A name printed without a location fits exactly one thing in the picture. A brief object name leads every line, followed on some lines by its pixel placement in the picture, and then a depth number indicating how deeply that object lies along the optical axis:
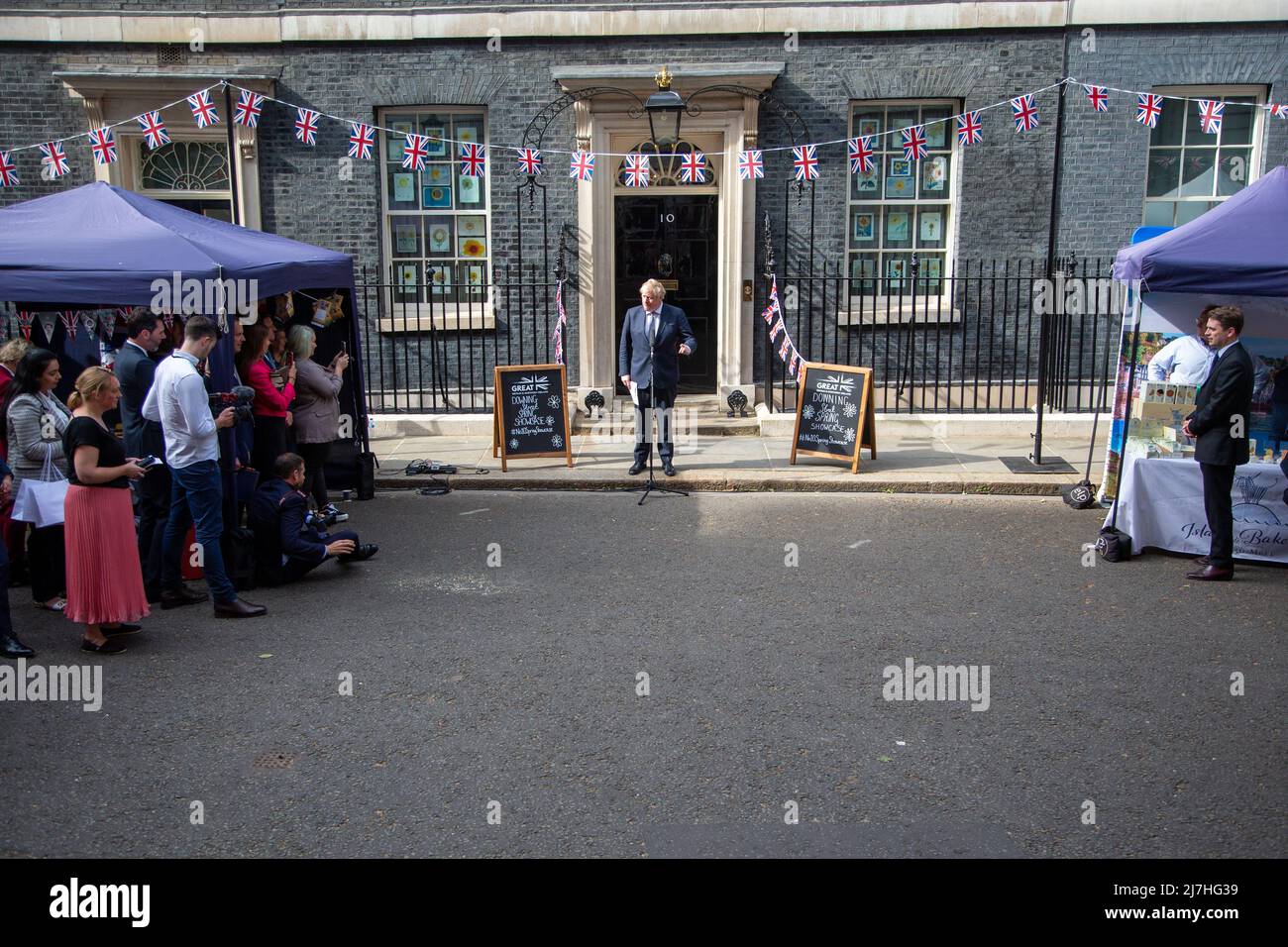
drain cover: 4.95
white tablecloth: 8.12
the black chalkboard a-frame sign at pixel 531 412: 11.08
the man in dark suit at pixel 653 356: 10.68
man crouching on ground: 7.62
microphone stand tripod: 10.24
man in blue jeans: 6.75
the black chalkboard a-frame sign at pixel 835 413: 10.91
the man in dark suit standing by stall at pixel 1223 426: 7.57
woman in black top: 6.17
